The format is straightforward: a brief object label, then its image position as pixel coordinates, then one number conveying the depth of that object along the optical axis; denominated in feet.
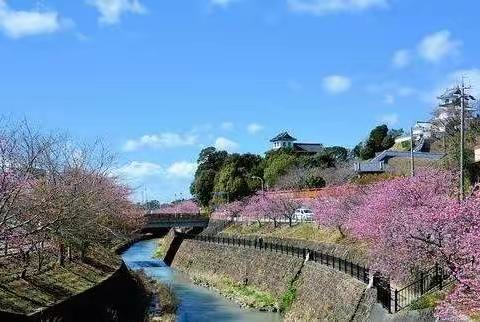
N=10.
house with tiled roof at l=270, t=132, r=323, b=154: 447.83
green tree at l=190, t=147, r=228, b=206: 366.00
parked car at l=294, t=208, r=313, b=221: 211.00
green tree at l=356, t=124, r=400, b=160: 312.71
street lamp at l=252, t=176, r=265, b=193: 301.00
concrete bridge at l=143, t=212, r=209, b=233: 289.88
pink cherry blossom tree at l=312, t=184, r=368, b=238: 154.92
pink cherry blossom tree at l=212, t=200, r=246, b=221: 286.05
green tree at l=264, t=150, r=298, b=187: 302.25
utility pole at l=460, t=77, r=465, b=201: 96.22
